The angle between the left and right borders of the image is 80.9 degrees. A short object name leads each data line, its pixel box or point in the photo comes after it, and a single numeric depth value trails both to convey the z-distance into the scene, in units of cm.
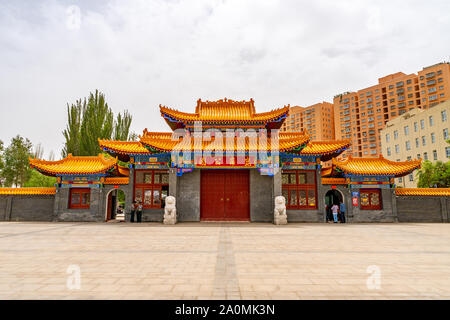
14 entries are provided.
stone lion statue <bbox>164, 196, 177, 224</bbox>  1526
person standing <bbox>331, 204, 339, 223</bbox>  1722
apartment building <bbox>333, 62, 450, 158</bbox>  5800
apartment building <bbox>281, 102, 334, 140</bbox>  8498
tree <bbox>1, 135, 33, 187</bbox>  3709
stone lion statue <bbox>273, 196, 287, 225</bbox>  1530
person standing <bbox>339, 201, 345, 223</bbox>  1739
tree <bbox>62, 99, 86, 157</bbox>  3002
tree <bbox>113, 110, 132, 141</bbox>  3453
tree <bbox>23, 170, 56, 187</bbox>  3303
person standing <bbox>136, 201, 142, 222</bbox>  1666
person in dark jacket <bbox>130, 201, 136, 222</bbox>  1683
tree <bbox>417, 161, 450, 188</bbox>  2427
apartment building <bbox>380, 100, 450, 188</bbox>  3475
